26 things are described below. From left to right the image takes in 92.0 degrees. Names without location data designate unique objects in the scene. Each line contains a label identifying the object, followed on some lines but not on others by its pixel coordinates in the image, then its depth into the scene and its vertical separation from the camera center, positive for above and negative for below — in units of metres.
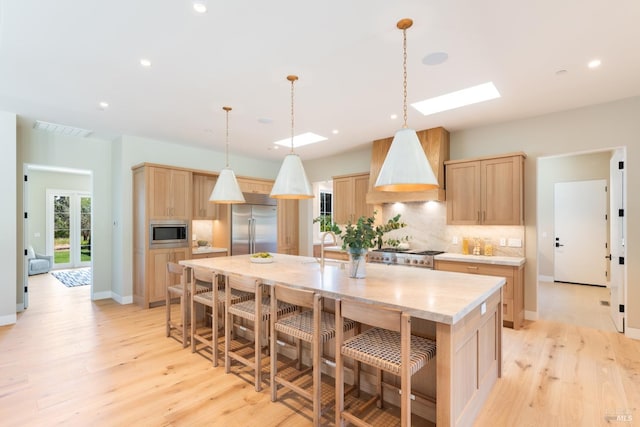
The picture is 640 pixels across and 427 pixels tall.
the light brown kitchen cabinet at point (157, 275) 4.92 -1.00
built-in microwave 4.97 -0.34
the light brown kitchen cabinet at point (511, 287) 3.89 -0.96
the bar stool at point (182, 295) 3.40 -0.95
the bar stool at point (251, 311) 2.56 -0.87
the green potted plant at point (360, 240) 2.51 -0.23
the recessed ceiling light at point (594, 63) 2.77 +1.34
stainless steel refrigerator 6.08 -0.26
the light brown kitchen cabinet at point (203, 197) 5.81 +0.31
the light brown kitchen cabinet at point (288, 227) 6.87 -0.32
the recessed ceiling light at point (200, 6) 2.04 +1.39
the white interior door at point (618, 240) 3.79 -0.37
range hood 4.65 +0.83
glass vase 2.57 -0.43
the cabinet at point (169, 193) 4.97 +0.33
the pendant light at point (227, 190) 3.55 +0.27
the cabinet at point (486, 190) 4.12 +0.30
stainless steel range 4.49 -0.69
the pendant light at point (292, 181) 2.96 +0.30
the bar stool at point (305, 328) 2.13 -0.86
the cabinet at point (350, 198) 5.72 +0.28
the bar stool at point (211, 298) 3.01 -0.88
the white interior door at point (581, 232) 6.17 -0.43
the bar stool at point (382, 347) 1.67 -0.83
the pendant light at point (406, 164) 2.06 +0.33
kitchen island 1.71 -0.56
